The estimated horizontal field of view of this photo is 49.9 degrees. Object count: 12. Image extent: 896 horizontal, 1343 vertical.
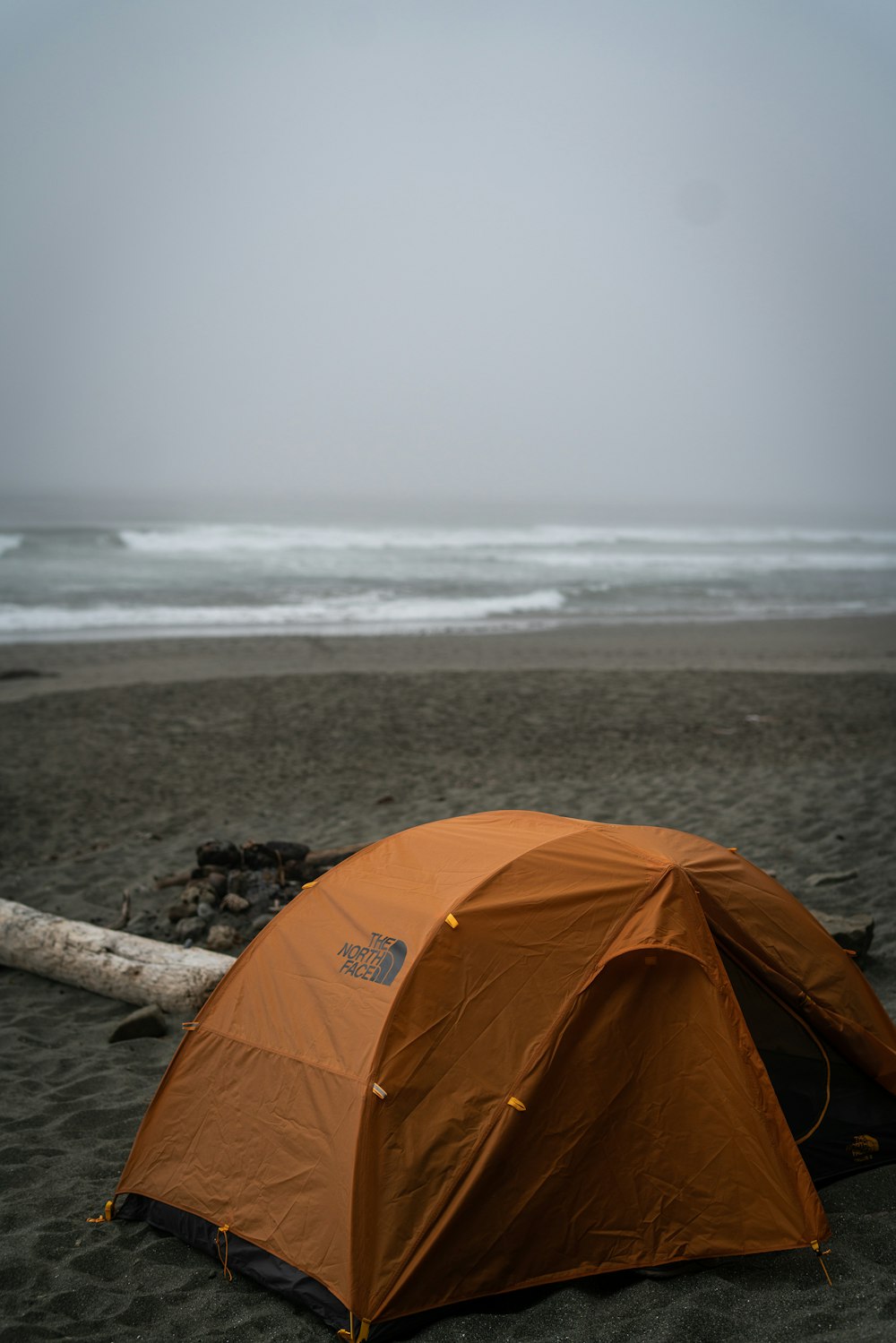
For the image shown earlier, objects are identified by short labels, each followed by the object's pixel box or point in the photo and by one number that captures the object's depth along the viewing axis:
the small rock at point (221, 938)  6.45
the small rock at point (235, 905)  6.86
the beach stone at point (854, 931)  5.70
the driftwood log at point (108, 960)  5.78
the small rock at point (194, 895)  6.94
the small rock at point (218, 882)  7.09
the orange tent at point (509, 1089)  3.38
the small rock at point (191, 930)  6.62
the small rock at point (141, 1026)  5.52
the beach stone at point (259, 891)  7.01
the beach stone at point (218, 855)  7.38
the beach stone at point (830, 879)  7.06
